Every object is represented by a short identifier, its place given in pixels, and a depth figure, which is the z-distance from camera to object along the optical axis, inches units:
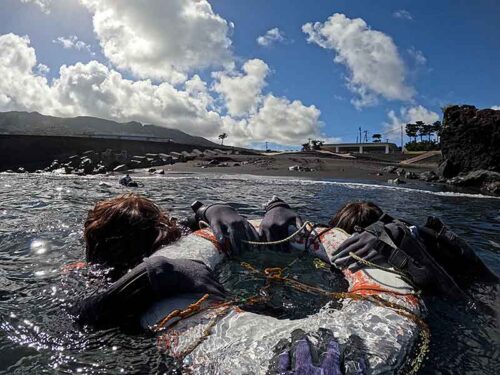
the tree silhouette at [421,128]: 3843.0
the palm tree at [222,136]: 4325.8
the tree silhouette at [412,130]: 3890.3
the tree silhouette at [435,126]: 3568.4
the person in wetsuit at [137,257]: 103.5
